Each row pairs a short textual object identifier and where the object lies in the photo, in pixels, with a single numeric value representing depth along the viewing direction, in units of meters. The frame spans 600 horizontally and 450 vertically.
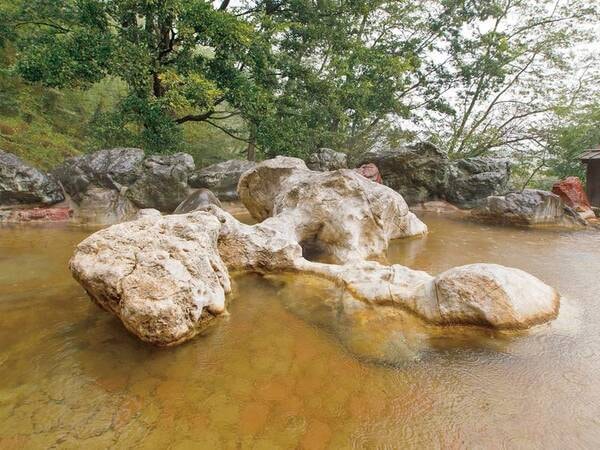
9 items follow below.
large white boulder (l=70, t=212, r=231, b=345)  2.37
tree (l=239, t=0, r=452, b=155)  9.59
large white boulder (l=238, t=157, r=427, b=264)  5.04
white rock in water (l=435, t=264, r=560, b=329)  2.66
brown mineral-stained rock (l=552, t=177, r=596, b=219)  9.70
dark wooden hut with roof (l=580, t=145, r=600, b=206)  10.73
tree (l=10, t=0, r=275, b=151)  6.91
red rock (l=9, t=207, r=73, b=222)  7.01
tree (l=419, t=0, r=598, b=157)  13.73
